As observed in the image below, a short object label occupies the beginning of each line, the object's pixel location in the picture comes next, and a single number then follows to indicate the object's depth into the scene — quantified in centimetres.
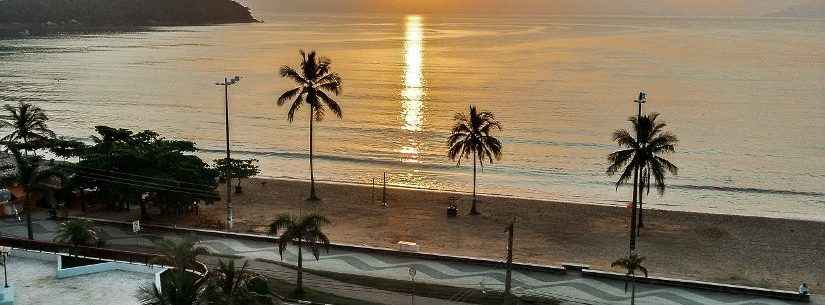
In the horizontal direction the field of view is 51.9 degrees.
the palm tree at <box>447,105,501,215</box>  4741
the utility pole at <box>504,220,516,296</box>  3025
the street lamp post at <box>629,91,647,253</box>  3688
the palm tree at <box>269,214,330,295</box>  3008
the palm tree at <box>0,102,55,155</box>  4494
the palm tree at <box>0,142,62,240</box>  3625
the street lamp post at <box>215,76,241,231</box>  4284
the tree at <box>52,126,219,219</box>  4272
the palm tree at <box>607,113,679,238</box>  3850
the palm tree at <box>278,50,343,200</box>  4956
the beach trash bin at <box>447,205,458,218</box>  4812
